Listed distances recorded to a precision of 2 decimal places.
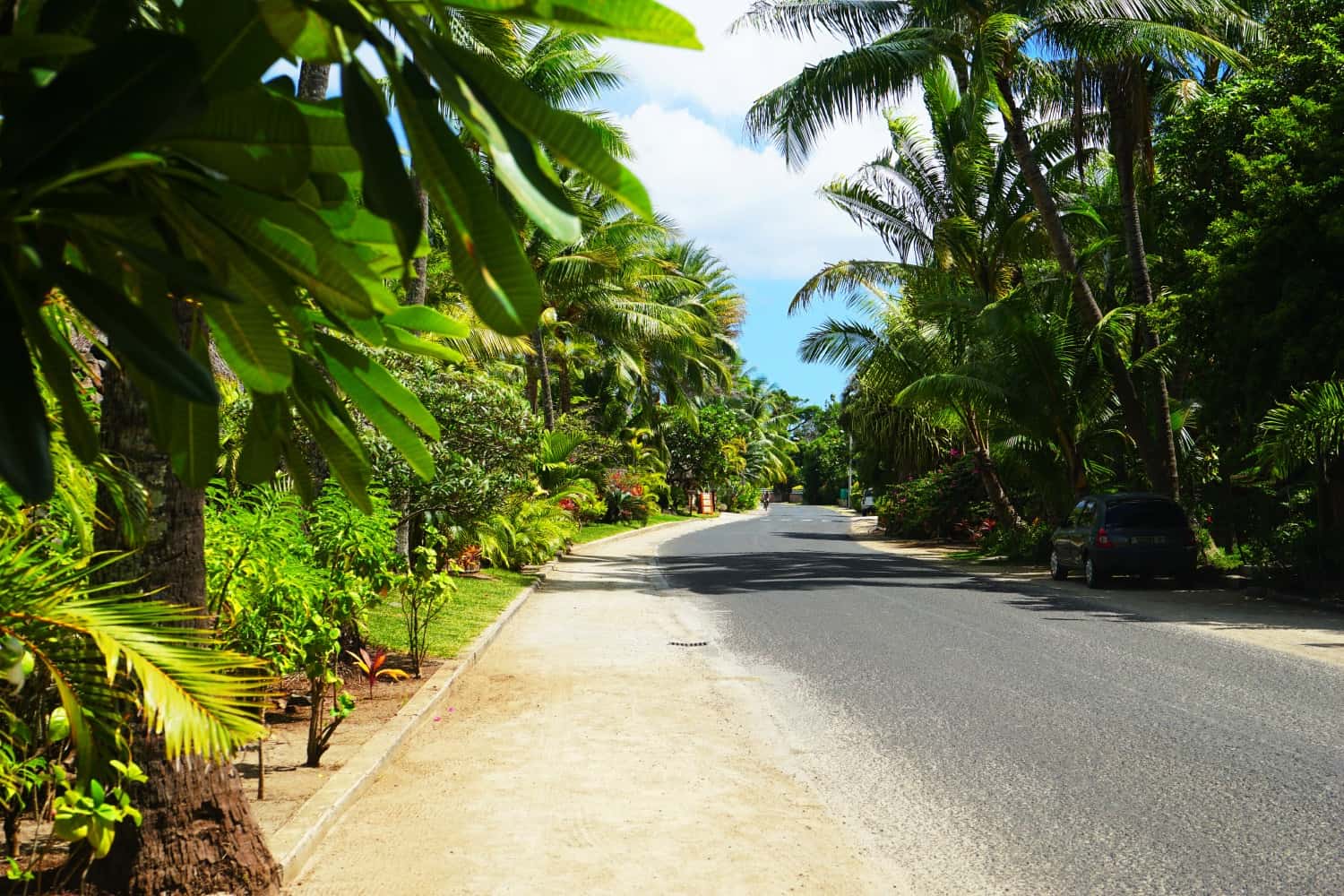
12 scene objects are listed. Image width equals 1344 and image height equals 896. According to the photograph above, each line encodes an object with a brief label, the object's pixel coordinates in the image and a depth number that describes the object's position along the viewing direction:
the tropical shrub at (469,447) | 12.49
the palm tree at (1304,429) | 12.75
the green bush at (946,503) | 31.67
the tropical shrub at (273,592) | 5.66
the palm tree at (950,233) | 23.09
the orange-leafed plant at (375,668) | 7.63
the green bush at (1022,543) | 23.03
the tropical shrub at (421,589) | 8.45
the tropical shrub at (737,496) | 75.62
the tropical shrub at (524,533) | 18.08
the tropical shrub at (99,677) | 2.76
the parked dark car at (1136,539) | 16.70
